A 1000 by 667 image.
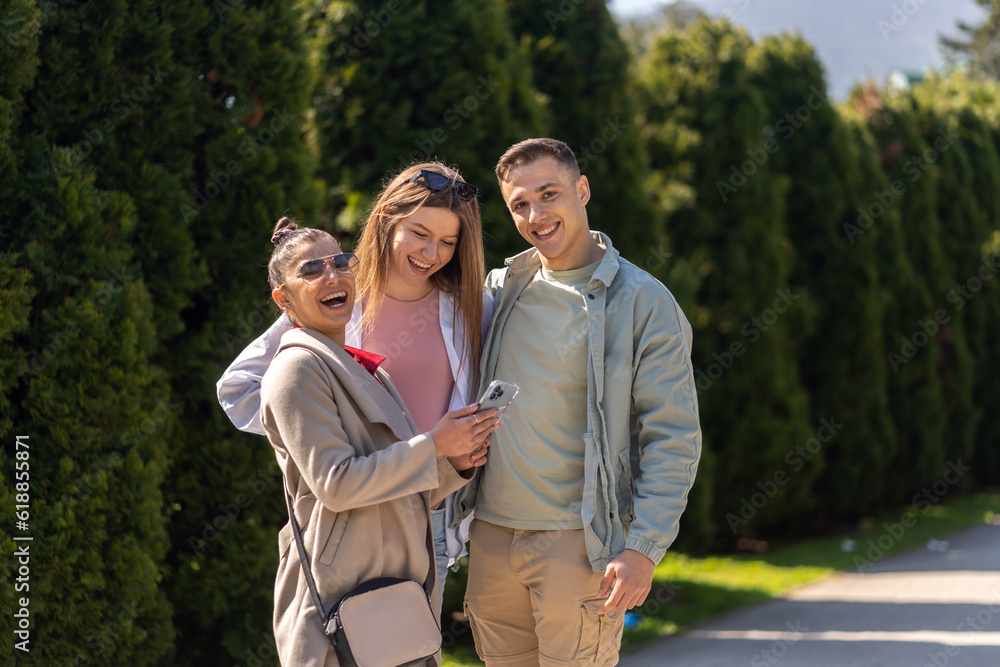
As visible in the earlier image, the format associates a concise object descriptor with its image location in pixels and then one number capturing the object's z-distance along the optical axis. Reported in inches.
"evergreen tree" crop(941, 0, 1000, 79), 1418.6
